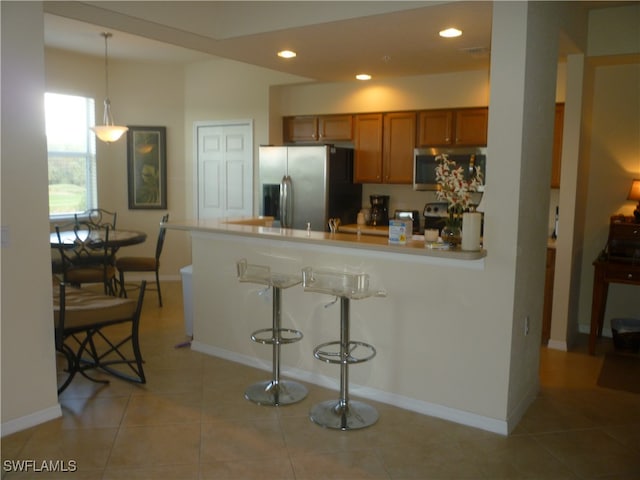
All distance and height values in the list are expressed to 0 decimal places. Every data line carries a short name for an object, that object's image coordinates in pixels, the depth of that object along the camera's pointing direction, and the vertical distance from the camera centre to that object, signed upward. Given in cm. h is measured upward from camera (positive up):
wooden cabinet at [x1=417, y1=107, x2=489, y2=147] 560 +62
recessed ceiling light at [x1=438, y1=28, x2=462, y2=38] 396 +110
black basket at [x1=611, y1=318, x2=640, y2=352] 470 -117
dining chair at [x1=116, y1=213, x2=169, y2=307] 621 -88
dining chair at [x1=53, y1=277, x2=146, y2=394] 362 -91
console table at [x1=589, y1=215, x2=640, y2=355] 450 -57
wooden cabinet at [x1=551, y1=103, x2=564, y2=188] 506 +42
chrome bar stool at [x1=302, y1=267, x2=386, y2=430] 329 -97
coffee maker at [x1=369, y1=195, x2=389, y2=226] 637 -25
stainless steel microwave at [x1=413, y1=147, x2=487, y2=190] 549 +27
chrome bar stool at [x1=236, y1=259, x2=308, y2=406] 365 -98
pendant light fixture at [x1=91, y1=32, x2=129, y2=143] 579 +54
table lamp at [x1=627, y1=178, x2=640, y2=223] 473 -2
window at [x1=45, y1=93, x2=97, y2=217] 674 +35
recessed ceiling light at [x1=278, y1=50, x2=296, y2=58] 471 +111
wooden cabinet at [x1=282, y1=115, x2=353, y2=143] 645 +67
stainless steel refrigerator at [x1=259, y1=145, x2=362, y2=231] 608 +1
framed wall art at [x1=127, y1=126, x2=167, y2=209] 730 +23
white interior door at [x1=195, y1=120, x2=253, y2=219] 692 +21
